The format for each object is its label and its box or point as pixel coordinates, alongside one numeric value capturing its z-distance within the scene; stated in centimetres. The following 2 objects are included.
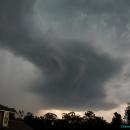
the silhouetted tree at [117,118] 6765
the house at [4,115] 2703
